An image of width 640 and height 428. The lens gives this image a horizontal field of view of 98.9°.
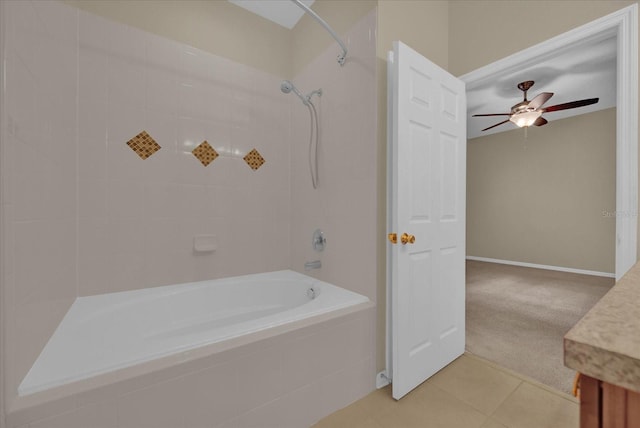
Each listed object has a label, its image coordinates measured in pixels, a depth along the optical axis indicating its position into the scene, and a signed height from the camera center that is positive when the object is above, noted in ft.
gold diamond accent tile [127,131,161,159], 5.83 +1.44
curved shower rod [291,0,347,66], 4.73 +3.41
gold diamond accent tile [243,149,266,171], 7.27 +1.41
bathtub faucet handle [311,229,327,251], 6.60 -0.71
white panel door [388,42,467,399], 4.70 -0.08
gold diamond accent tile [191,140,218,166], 6.53 +1.41
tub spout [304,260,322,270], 6.51 -1.27
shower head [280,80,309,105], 6.09 +2.79
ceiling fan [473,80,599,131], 9.15 +3.81
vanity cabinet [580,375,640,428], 1.11 -0.81
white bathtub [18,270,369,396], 3.02 -1.77
